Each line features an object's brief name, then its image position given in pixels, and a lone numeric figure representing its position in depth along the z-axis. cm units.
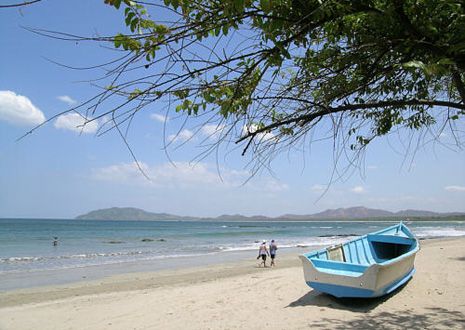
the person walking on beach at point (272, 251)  1894
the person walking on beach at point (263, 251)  1917
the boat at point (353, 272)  802
